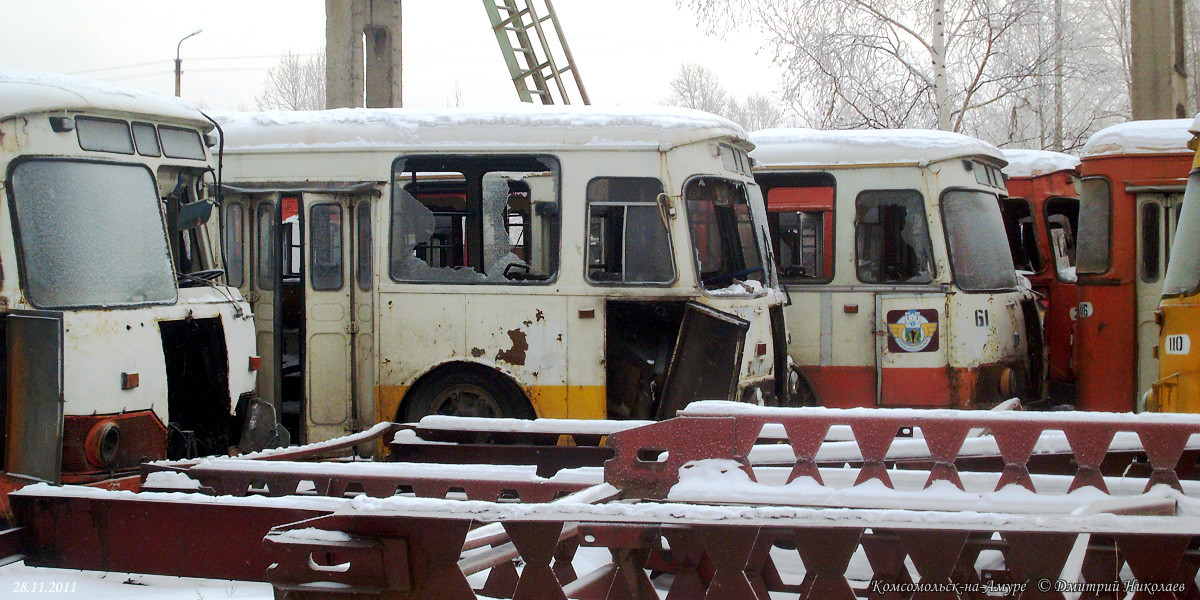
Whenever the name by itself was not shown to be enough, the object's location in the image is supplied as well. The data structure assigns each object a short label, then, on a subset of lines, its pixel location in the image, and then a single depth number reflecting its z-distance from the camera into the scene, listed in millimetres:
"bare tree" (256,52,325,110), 47094
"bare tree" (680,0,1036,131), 20455
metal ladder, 14344
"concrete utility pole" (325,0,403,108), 12430
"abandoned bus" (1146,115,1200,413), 5605
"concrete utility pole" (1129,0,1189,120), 12914
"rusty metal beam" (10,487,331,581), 3783
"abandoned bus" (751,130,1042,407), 8805
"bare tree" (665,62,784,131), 49219
